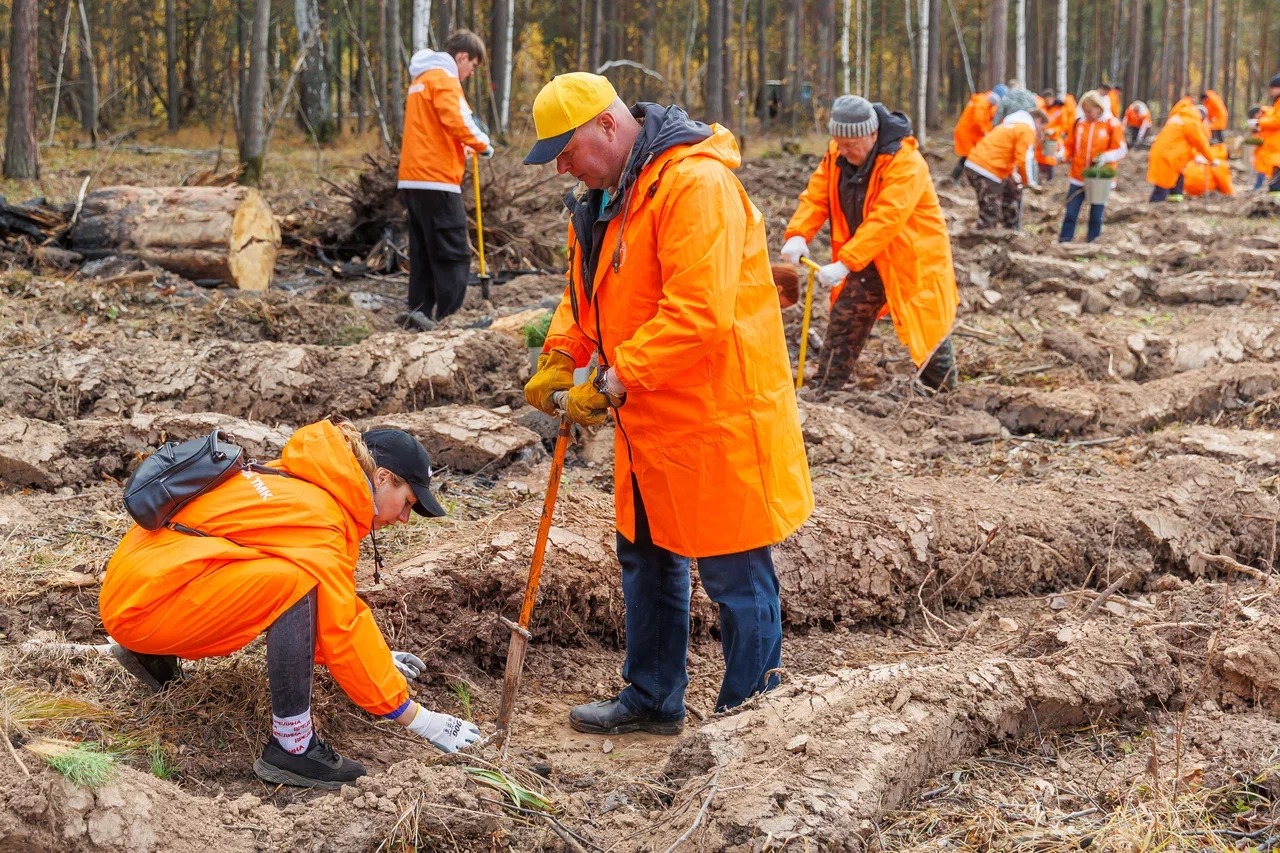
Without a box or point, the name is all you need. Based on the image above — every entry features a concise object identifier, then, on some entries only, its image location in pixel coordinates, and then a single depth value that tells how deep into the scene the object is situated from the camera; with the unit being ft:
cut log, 27.04
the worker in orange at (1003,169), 35.22
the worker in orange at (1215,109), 75.97
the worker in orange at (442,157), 24.70
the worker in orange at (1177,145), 51.19
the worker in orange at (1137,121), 83.43
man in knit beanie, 19.15
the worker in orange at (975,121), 49.83
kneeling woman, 9.29
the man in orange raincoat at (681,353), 9.27
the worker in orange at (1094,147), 40.19
